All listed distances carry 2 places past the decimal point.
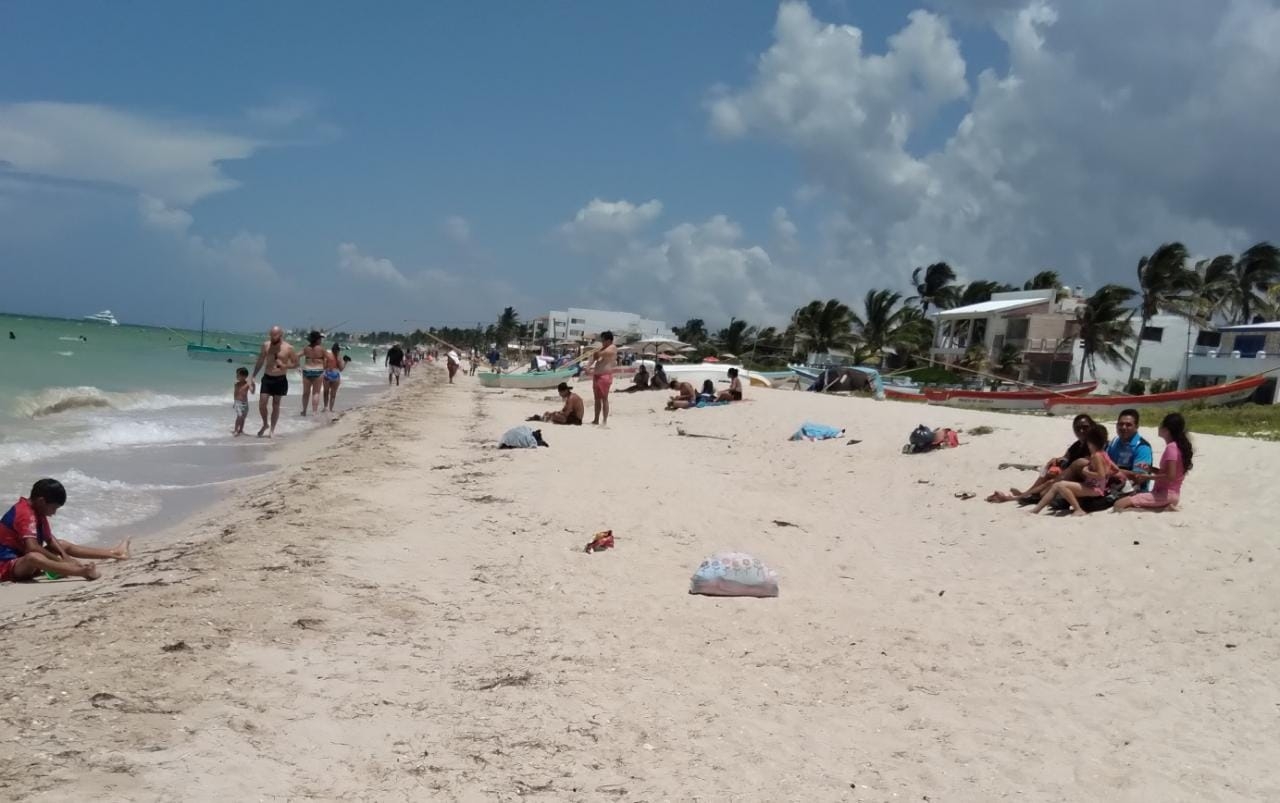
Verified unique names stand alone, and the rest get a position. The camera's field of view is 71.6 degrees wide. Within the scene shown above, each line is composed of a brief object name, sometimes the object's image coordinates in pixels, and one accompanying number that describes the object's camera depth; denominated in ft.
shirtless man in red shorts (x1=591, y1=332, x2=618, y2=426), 45.96
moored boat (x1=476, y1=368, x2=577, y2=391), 106.52
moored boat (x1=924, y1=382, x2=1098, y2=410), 66.18
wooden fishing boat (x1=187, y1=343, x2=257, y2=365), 185.29
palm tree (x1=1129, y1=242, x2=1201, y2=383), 129.80
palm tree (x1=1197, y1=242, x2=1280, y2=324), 147.33
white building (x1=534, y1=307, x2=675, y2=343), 342.03
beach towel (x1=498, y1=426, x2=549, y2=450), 38.81
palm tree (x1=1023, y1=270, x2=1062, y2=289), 182.48
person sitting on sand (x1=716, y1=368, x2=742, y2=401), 64.69
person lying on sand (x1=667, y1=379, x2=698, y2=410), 66.80
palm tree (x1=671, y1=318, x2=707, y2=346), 306.06
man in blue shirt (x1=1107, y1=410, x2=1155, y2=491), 26.35
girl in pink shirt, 23.43
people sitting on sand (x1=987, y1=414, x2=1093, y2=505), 26.12
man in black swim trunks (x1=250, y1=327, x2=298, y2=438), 41.27
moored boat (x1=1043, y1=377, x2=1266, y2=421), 55.98
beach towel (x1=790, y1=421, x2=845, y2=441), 45.11
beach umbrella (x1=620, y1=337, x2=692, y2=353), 134.00
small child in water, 42.62
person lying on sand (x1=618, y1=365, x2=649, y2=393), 87.71
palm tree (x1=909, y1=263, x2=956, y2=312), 203.00
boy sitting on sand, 17.24
